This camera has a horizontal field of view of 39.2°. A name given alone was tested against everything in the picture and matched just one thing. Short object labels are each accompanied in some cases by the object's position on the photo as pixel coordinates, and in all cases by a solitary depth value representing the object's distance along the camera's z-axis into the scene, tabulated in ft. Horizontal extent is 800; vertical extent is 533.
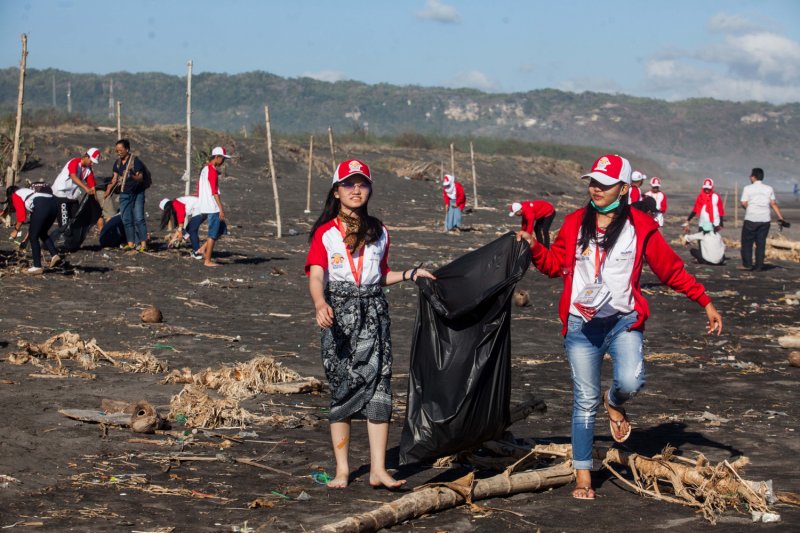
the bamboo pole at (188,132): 76.44
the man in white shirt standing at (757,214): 64.23
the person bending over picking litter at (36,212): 49.65
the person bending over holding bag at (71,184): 56.29
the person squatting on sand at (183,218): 58.34
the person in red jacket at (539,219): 25.49
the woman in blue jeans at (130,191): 57.36
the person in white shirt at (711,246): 70.74
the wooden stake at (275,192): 74.61
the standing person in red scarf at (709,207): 67.62
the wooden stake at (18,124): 60.08
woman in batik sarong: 20.34
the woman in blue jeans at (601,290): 19.75
